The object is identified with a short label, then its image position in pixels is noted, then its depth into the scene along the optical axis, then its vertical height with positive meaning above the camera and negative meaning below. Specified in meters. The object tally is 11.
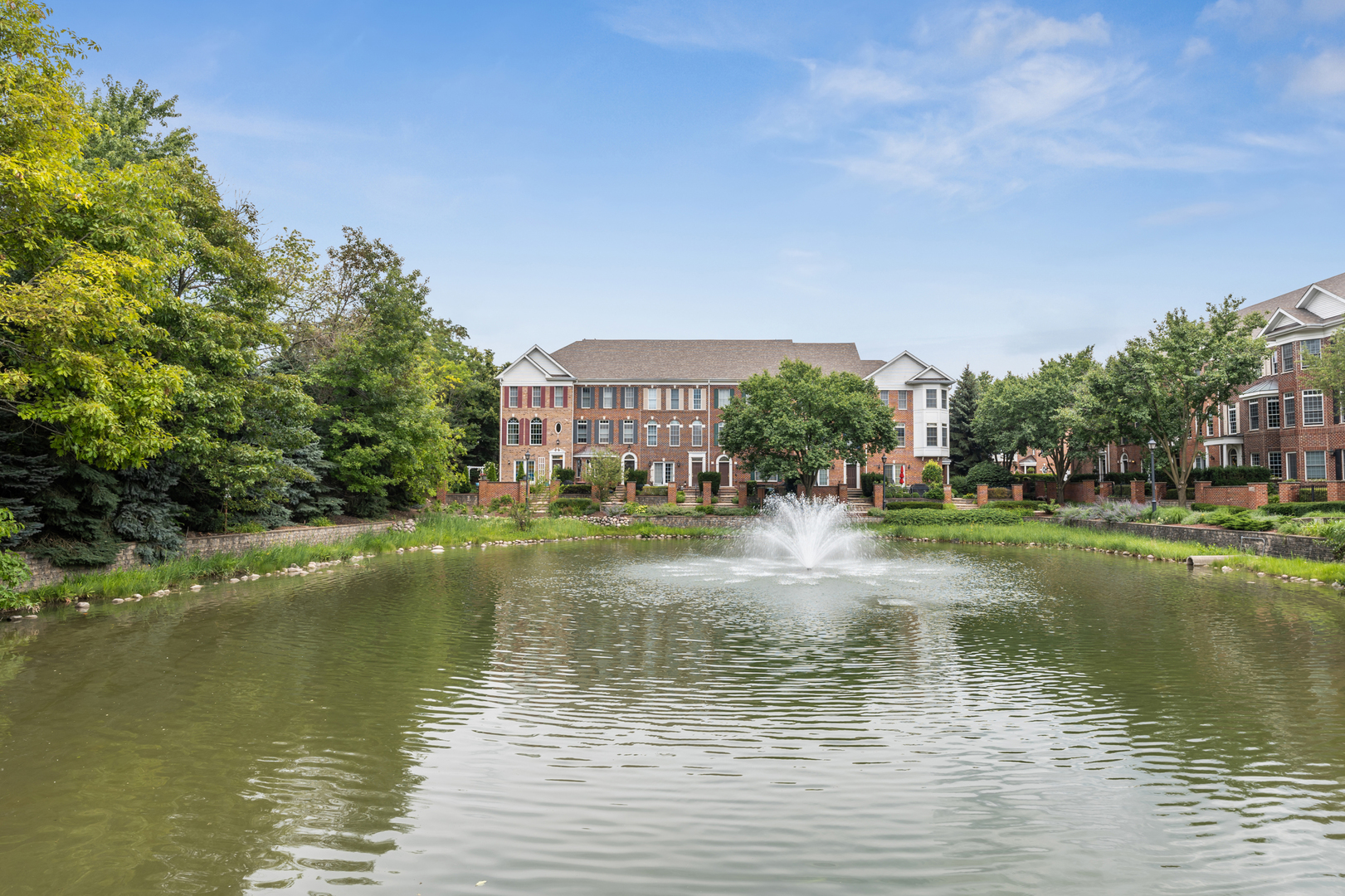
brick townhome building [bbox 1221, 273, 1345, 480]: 42.66 +3.87
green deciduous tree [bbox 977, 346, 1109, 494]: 53.81 +4.40
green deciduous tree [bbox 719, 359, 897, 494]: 43.78 +2.86
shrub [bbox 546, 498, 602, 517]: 44.94 -1.78
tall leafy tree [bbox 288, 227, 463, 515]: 30.89 +3.10
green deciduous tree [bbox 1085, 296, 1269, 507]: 38.00 +4.73
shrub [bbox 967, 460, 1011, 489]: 56.81 -0.12
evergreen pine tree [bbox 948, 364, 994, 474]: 66.44 +3.86
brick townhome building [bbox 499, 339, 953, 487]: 59.84 +4.70
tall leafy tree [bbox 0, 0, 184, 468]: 12.36 +3.24
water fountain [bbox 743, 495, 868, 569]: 25.56 -2.41
